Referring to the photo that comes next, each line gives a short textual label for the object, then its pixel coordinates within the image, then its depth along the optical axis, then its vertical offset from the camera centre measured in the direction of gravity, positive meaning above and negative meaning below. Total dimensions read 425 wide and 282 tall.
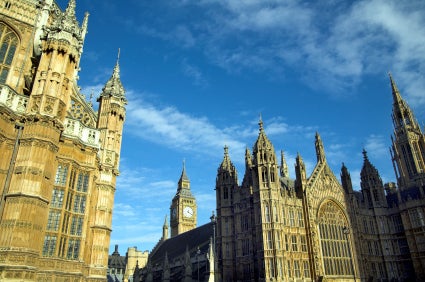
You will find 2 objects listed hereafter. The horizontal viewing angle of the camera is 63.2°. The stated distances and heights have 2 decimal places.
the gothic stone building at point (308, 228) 44.78 +9.45
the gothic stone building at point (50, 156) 17.47 +8.03
